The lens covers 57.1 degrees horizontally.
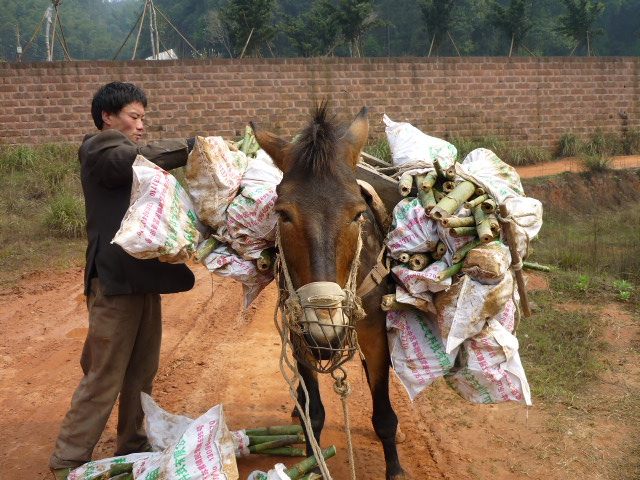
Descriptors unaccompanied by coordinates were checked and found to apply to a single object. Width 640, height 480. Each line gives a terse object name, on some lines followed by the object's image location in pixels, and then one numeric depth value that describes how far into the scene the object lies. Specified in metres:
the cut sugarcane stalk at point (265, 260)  3.39
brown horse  2.70
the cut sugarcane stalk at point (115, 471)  3.45
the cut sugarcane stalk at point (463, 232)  2.98
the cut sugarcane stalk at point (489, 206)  3.01
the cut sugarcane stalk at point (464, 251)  3.00
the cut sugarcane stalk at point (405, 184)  3.36
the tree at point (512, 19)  25.91
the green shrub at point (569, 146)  16.78
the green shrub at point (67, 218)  9.65
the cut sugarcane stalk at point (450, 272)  2.98
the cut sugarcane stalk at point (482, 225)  2.88
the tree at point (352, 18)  25.51
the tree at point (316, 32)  28.89
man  3.47
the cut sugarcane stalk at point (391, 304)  3.18
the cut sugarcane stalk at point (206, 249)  3.36
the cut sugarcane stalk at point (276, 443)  4.00
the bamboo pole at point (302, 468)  3.16
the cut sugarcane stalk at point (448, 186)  3.28
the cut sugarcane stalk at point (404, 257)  3.19
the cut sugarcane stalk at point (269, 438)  4.06
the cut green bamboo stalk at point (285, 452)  4.05
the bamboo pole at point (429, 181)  3.31
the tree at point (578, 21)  25.22
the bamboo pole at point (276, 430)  4.18
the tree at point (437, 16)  26.78
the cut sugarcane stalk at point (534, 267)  3.57
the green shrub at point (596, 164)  13.52
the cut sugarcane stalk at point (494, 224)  2.96
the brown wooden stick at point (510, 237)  3.01
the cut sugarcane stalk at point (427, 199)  3.12
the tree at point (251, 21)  23.11
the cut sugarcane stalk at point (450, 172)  3.28
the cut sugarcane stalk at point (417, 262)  3.15
